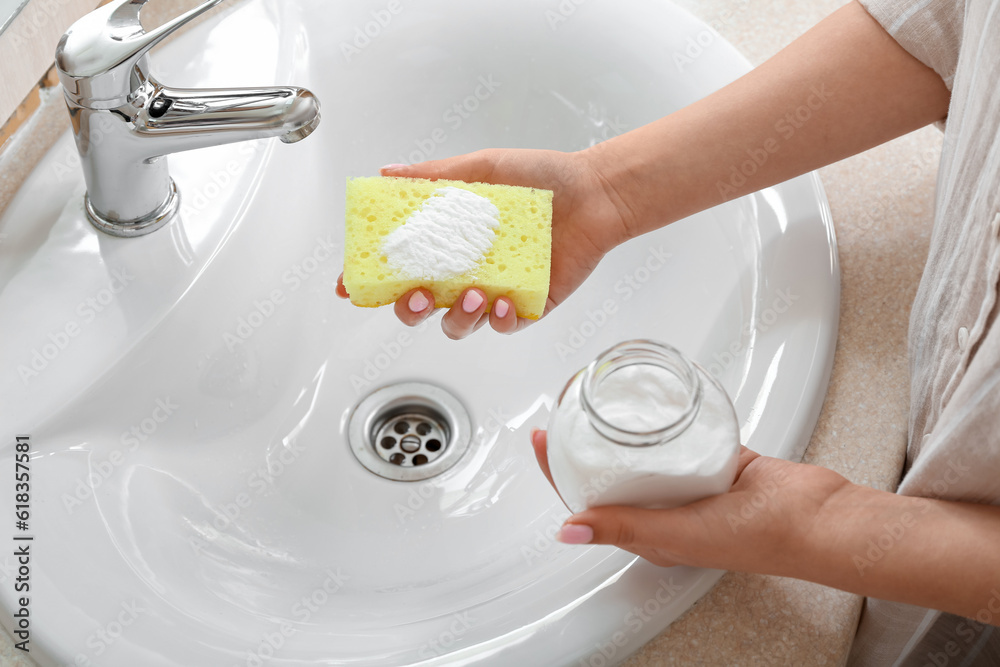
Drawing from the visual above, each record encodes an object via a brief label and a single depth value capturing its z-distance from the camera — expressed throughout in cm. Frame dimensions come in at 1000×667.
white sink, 52
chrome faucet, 51
